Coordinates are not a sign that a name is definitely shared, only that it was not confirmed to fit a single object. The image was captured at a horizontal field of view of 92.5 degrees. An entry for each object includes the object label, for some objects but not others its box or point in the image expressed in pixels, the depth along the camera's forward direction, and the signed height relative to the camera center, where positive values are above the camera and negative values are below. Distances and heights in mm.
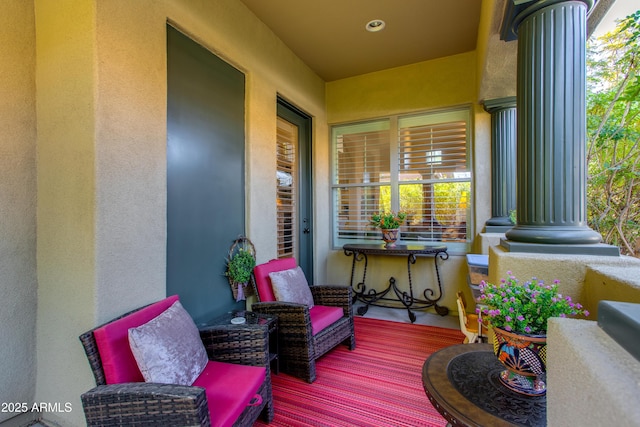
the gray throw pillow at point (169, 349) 1454 -687
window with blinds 3969 +512
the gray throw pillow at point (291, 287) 2680 -663
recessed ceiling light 3180 +1989
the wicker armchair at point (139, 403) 1255 -791
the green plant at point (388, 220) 3955 -95
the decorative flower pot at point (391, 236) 3928 -300
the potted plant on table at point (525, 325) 1070 -405
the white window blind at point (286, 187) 3639 +333
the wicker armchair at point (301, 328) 2389 -968
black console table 3682 -978
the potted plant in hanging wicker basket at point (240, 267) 2625 -460
